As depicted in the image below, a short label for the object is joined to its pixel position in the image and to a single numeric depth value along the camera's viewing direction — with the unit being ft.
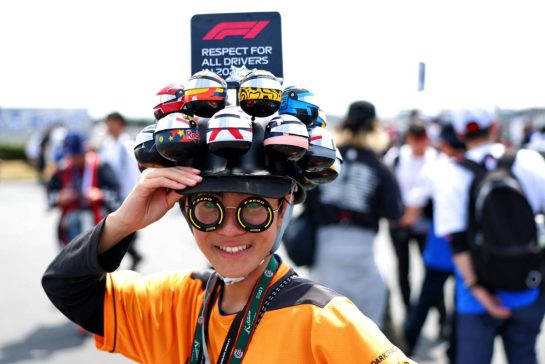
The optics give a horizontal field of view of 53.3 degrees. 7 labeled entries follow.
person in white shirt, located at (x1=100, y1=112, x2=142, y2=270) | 19.60
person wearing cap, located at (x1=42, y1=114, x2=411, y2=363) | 4.87
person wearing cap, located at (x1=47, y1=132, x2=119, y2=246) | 17.24
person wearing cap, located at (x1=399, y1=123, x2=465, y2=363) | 13.85
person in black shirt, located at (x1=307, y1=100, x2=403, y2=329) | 11.37
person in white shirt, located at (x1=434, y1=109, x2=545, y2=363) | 9.20
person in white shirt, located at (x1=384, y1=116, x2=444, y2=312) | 16.39
